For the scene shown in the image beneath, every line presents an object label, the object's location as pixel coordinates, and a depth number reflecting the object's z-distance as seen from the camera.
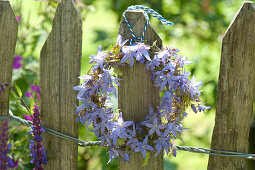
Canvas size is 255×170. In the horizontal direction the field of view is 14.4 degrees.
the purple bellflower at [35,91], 2.23
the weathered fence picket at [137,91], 1.89
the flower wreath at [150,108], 1.85
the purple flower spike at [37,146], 1.91
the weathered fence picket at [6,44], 1.98
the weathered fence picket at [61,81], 1.94
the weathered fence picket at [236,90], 1.88
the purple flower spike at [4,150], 1.91
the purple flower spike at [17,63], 2.32
